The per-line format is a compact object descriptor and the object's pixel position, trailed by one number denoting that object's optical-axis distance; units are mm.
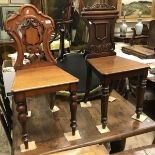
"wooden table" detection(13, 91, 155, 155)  1545
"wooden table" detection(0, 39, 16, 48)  3527
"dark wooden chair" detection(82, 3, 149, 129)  1593
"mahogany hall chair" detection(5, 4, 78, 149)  1405
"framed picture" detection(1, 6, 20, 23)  3529
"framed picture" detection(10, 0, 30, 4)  3715
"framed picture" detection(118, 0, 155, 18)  4102
